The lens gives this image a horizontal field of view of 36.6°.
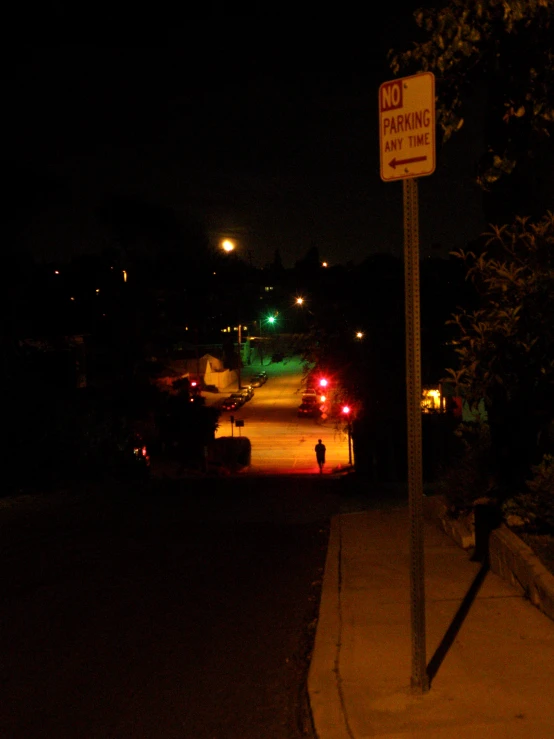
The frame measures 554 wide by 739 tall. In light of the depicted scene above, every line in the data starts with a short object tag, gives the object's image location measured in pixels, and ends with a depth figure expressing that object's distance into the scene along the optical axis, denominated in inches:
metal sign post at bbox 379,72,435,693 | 180.1
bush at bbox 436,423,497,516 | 346.3
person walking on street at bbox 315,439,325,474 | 1250.0
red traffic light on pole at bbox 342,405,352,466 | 1316.9
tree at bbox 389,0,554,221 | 313.3
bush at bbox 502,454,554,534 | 278.2
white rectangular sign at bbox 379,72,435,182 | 179.3
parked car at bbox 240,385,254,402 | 2738.7
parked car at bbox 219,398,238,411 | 2501.2
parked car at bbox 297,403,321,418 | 2374.5
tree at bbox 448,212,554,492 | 318.3
